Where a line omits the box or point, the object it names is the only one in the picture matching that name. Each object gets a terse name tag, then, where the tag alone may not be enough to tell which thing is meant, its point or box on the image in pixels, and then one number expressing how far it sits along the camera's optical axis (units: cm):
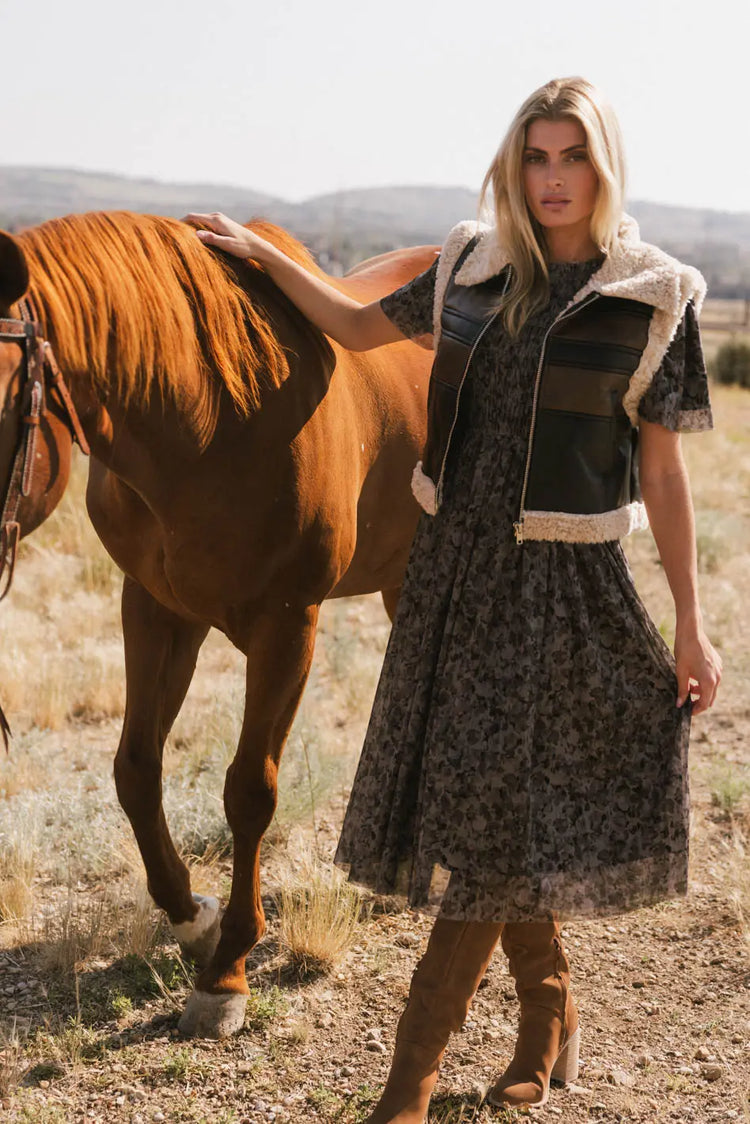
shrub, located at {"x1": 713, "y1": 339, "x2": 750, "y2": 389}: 2461
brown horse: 228
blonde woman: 233
